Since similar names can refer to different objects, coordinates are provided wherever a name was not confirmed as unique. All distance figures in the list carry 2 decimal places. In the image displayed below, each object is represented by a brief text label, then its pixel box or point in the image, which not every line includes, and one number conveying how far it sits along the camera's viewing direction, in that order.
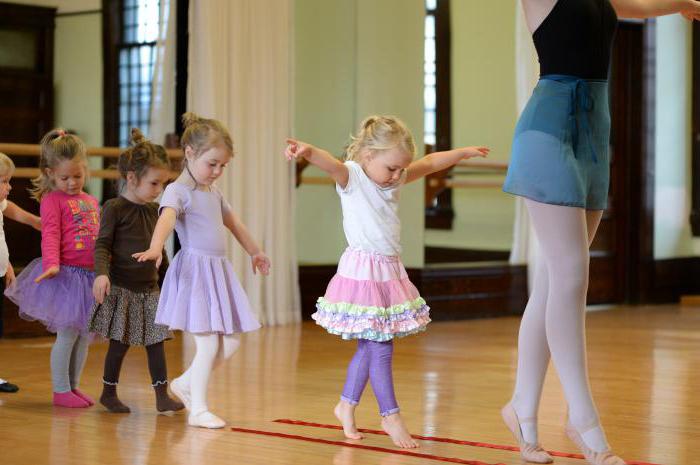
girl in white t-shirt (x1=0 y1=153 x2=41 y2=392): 5.72
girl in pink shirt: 5.41
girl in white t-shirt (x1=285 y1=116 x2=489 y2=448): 4.47
